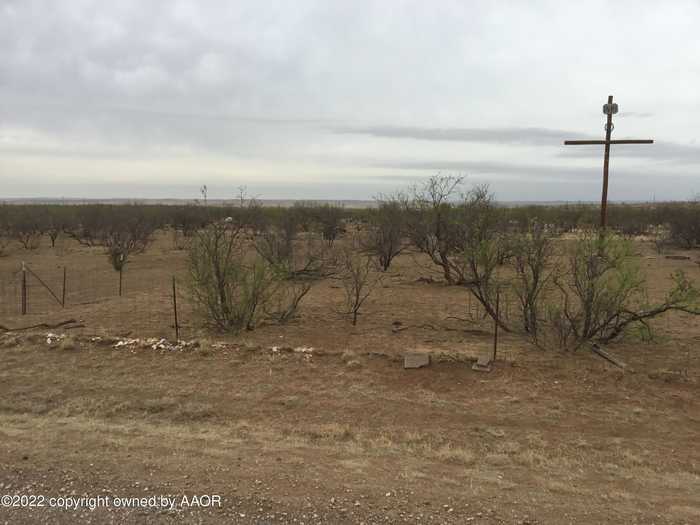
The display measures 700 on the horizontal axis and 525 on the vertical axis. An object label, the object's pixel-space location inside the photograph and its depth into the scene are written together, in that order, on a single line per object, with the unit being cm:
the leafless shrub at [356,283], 1090
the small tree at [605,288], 748
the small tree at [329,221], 3259
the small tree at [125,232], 1958
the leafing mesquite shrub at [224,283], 970
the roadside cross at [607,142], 1106
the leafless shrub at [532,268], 835
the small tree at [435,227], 1598
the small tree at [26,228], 3162
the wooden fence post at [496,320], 765
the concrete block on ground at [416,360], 726
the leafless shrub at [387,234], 2070
